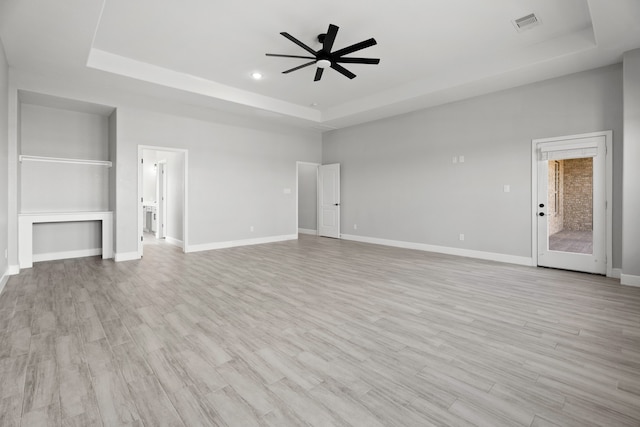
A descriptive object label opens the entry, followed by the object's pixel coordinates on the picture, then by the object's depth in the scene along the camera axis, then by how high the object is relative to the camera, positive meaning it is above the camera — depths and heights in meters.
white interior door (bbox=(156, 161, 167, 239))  8.41 +0.23
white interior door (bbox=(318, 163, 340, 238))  8.57 +0.28
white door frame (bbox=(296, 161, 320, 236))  8.54 +1.33
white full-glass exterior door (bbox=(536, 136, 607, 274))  4.54 +0.09
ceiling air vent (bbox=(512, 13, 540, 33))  3.67 +2.30
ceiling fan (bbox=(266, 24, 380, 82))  3.48 +1.95
